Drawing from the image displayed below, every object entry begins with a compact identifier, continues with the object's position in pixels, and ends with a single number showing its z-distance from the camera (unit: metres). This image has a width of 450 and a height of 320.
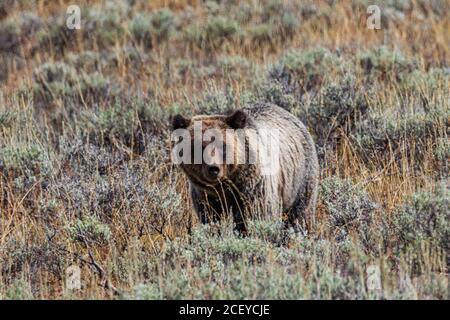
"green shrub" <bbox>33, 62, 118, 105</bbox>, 23.08
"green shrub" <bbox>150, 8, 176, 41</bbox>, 27.99
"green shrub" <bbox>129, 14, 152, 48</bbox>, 27.72
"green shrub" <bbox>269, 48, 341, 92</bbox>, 21.24
